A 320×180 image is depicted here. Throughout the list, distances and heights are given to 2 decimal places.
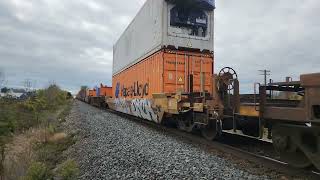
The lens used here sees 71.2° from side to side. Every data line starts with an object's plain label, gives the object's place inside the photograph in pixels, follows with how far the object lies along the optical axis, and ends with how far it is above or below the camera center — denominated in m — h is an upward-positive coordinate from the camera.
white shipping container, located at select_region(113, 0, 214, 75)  8.25 +2.74
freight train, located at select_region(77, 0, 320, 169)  3.79 +0.16
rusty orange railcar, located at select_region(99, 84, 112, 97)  21.47 +0.65
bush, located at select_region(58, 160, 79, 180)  3.88 -1.31
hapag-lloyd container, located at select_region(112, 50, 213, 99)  8.14 +1.06
